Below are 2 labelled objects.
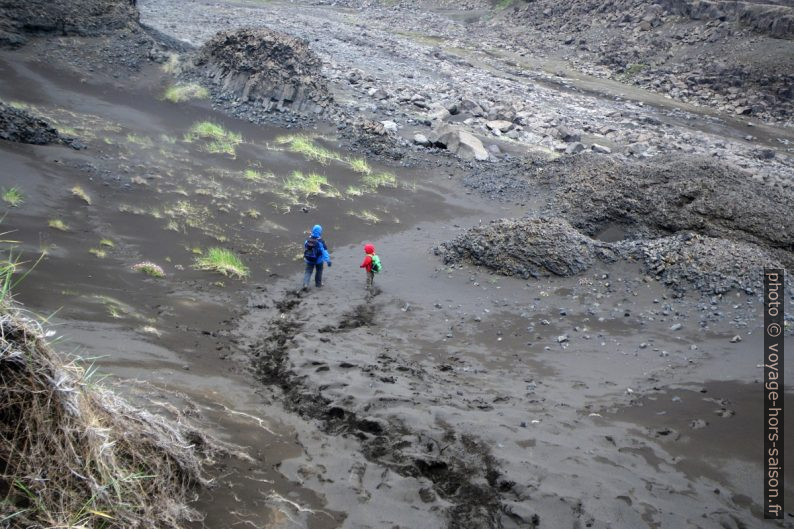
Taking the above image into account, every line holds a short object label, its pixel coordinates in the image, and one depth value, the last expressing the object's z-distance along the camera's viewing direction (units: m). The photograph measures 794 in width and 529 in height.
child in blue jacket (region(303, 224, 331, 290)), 11.20
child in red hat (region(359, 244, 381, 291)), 11.43
